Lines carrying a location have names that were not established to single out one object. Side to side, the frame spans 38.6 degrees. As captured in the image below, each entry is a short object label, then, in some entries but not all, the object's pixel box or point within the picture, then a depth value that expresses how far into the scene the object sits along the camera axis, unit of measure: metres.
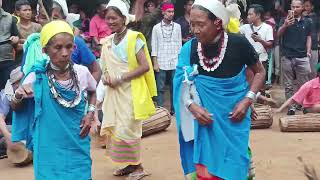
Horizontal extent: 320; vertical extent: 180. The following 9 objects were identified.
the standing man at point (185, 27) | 8.76
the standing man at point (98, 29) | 8.48
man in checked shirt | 8.09
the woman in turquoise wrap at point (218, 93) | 3.24
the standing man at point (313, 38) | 9.24
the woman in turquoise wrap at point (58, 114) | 3.27
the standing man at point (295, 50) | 8.39
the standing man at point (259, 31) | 8.18
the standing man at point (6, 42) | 6.39
